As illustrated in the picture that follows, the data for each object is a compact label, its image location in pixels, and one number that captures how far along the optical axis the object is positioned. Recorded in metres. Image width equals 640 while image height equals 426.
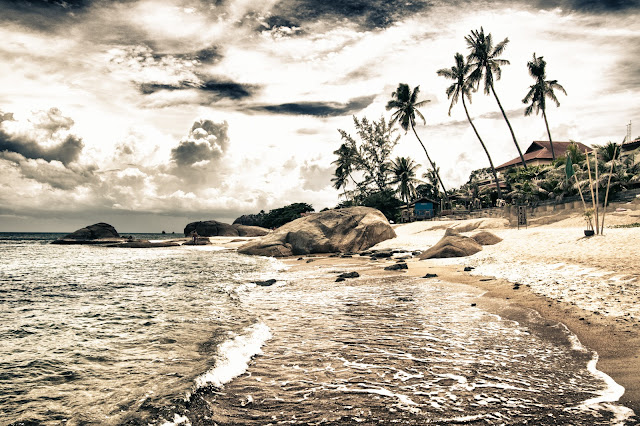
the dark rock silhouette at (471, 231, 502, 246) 18.08
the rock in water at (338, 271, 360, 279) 12.26
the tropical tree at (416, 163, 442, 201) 55.83
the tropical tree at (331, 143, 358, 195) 54.97
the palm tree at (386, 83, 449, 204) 49.88
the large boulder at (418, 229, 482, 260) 16.28
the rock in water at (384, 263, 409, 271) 13.70
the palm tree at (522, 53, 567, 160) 41.81
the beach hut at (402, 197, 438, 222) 47.91
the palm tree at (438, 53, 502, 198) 41.44
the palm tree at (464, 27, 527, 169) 39.03
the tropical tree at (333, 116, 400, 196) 54.25
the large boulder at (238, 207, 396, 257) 25.23
